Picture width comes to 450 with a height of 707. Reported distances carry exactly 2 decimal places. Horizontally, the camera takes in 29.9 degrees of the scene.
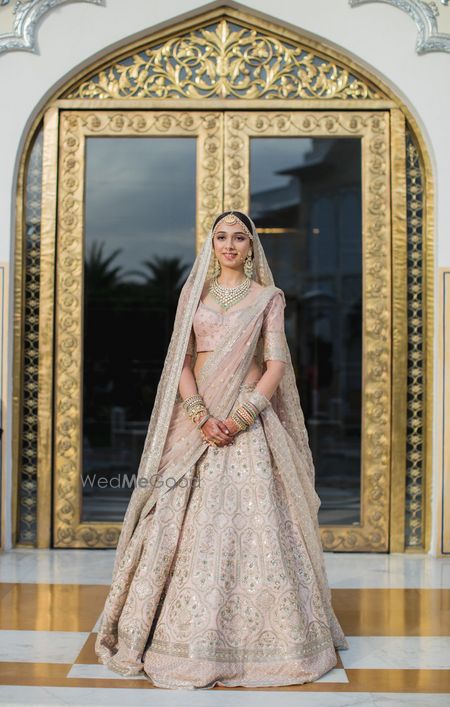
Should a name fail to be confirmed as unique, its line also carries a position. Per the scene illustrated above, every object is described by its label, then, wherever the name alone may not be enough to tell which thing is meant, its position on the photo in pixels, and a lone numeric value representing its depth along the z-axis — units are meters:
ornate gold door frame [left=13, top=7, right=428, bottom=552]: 4.40
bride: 2.53
